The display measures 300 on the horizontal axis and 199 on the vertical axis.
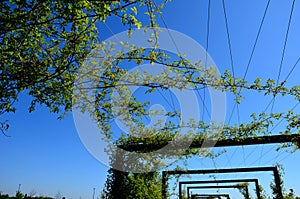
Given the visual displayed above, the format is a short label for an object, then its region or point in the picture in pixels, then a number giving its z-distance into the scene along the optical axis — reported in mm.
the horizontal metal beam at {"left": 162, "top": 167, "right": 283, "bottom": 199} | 8742
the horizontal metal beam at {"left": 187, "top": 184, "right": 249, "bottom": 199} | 14227
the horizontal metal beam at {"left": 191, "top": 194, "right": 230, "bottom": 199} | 17006
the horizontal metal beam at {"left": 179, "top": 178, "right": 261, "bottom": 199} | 11459
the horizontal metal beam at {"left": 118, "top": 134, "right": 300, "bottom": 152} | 7078
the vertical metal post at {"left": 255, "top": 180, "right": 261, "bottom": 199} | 11445
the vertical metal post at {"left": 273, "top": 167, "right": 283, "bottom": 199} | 8585
